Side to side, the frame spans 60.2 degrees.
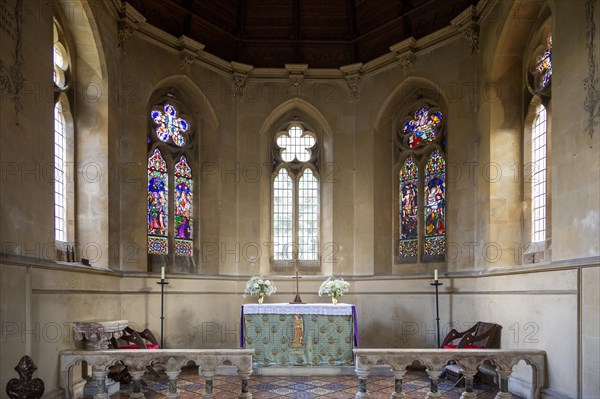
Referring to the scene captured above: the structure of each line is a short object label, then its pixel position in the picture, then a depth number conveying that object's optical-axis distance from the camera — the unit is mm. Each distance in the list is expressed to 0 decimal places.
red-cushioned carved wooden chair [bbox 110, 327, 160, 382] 8312
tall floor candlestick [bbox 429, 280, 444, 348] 9898
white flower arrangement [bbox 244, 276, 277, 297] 10570
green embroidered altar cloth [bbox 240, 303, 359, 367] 9680
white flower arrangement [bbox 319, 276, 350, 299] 10539
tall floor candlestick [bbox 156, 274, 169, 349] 9688
